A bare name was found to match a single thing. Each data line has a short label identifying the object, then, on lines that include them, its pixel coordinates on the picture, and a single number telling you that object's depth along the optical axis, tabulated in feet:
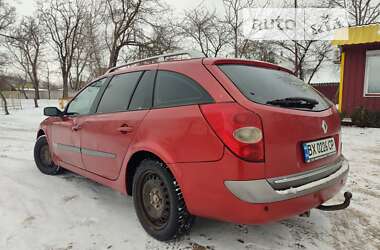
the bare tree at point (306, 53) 75.25
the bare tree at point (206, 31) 78.79
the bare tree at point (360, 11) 78.64
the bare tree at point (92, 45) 95.50
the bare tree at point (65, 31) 106.63
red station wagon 7.17
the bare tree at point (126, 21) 78.38
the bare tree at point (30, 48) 72.20
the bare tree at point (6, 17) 67.05
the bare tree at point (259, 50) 72.08
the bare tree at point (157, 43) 71.87
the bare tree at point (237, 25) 72.28
